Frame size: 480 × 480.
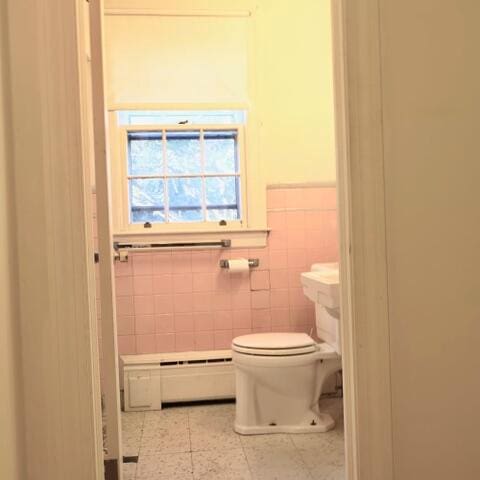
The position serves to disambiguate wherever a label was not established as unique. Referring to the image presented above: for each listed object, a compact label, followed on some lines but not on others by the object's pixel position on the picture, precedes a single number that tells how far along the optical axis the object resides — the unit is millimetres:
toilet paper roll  2707
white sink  1970
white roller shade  2691
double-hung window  2822
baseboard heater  2627
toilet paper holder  2775
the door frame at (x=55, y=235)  1095
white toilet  2242
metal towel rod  2729
